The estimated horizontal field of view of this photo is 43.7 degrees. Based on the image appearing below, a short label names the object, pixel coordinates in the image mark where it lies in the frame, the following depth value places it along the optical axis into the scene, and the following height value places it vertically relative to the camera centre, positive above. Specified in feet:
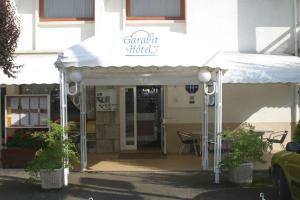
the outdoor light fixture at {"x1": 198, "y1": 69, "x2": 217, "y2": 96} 25.68 +1.86
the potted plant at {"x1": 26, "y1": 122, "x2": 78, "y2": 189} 24.50 -3.66
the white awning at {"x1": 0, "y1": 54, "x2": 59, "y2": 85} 32.10 +3.00
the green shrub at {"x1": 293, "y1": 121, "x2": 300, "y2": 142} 25.26 -2.09
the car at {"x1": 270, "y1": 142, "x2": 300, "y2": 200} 18.84 -3.67
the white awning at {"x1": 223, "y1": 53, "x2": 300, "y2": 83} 31.09 +2.79
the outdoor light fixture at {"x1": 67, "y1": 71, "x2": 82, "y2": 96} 26.13 +2.00
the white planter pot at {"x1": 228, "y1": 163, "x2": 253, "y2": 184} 25.37 -4.71
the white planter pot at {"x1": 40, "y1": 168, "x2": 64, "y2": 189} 24.50 -4.80
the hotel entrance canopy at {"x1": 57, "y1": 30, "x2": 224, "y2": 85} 25.02 +3.52
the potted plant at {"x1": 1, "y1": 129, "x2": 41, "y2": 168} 30.56 -3.66
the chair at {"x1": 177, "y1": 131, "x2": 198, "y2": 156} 36.02 -3.34
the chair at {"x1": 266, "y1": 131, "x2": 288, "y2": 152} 37.16 -3.16
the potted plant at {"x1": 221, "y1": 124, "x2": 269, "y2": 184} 25.21 -3.48
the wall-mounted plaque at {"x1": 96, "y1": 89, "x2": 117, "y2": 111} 38.69 +0.55
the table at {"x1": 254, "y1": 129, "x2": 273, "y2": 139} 33.33 -2.57
